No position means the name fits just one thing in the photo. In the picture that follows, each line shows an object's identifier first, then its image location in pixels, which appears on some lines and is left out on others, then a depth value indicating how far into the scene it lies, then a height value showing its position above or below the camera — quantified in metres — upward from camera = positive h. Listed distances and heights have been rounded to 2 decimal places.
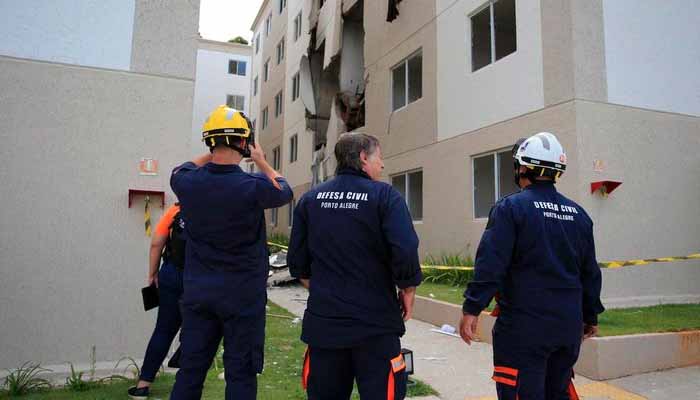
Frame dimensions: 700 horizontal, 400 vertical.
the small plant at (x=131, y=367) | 4.88 -1.20
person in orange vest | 4.09 -0.37
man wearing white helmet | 2.70 -0.16
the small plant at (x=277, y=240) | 19.86 +0.45
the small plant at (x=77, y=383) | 4.40 -1.24
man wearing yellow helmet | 2.92 -0.08
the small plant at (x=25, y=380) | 4.27 -1.22
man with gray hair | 2.52 -0.17
